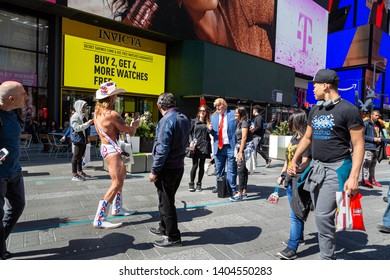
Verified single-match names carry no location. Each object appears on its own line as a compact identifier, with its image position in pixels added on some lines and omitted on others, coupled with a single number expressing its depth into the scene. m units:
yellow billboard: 15.56
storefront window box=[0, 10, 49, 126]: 14.56
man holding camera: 2.83
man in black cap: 2.65
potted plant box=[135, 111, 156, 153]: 9.59
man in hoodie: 6.72
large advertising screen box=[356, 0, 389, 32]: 49.94
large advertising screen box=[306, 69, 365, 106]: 50.00
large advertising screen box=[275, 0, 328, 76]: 28.08
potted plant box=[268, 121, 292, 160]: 11.78
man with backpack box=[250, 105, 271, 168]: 9.51
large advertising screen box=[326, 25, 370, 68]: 49.22
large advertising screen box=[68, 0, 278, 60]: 16.20
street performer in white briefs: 3.87
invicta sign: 17.00
